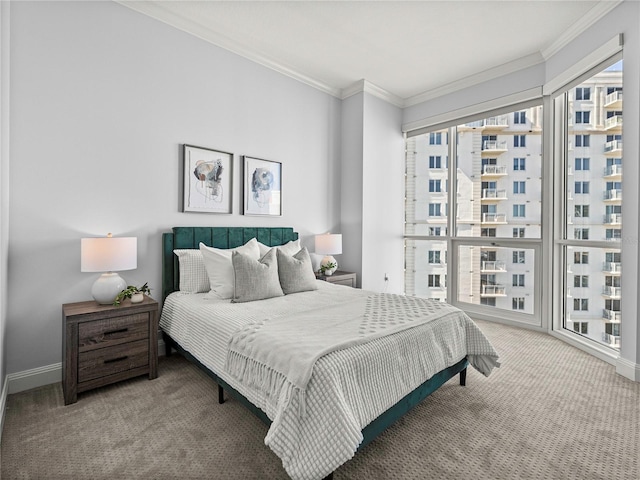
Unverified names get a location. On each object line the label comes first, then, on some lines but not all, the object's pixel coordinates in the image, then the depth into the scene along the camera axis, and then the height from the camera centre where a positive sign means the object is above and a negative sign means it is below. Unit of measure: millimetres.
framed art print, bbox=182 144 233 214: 3078 +571
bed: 1368 -649
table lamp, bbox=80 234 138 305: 2242 -158
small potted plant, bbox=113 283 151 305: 2386 -423
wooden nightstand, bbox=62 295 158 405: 2135 -733
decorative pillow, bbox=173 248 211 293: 2816 -305
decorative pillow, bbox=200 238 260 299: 2613 -256
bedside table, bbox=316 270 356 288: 3827 -450
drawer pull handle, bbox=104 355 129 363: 2284 -852
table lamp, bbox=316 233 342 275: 3941 -101
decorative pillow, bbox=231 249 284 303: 2504 -318
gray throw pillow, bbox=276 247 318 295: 2879 -313
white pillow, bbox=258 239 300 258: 3193 -89
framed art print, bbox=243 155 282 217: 3533 +582
